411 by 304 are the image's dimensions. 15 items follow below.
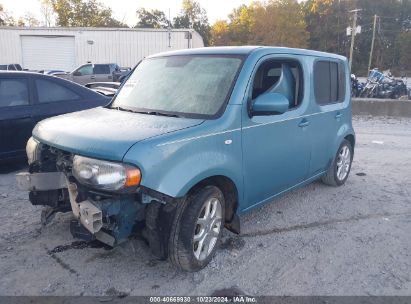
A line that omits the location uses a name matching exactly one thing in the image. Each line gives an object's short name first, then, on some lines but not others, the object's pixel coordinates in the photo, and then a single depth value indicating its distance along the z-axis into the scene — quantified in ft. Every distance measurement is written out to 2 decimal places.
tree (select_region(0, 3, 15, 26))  184.85
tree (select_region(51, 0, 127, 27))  166.81
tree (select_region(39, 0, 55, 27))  169.68
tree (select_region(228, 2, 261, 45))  190.75
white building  94.12
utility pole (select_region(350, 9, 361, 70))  122.30
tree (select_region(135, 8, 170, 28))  232.53
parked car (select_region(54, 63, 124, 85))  68.17
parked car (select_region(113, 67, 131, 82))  70.42
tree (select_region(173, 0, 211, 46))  225.82
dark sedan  17.69
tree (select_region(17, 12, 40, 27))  192.95
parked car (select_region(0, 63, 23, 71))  75.95
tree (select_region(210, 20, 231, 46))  191.42
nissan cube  8.71
